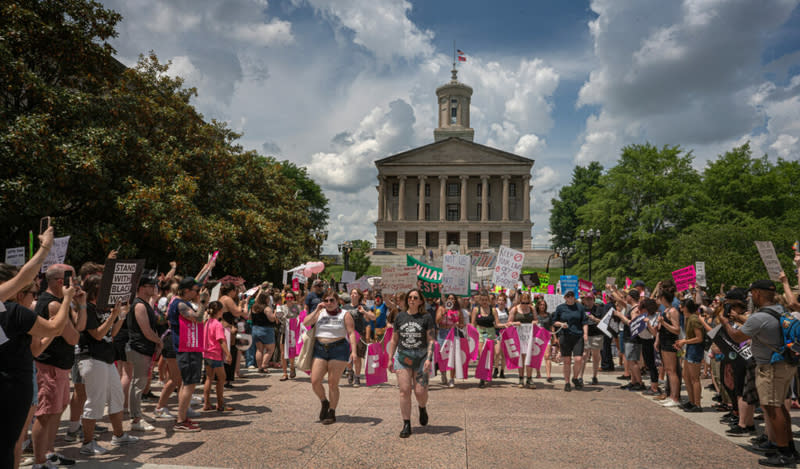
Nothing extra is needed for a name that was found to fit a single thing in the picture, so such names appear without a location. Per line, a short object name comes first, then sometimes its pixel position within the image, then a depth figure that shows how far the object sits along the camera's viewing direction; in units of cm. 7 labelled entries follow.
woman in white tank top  741
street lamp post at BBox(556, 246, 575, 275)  3642
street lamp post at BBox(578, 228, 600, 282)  3169
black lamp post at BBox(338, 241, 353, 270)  3737
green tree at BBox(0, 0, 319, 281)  1391
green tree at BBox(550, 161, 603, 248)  7300
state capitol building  8031
